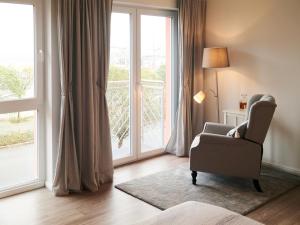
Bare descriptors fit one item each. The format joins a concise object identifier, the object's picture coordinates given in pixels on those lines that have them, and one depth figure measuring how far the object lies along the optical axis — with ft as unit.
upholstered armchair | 11.82
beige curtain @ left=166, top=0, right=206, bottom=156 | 16.12
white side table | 15.06
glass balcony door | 14.98
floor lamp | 15.24
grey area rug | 11.44
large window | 11.57
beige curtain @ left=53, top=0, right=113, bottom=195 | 11.81
